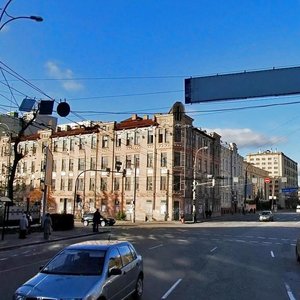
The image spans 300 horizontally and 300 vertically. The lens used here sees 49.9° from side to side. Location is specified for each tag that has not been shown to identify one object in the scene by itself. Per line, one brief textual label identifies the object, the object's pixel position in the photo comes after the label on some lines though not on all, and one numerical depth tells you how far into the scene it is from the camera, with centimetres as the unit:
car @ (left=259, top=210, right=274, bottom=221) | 4660
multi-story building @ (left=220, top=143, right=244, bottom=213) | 6829
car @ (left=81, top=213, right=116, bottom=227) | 3739
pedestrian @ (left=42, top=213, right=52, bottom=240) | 2177
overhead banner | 1333
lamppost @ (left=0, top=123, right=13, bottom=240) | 2256
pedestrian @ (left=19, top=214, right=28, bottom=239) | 2185
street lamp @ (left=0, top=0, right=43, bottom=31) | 1358
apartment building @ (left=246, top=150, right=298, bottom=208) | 10092
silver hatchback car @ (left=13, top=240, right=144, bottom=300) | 512
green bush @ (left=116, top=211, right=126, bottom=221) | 4967
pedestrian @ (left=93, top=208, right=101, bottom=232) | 2791
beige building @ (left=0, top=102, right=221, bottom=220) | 4945
